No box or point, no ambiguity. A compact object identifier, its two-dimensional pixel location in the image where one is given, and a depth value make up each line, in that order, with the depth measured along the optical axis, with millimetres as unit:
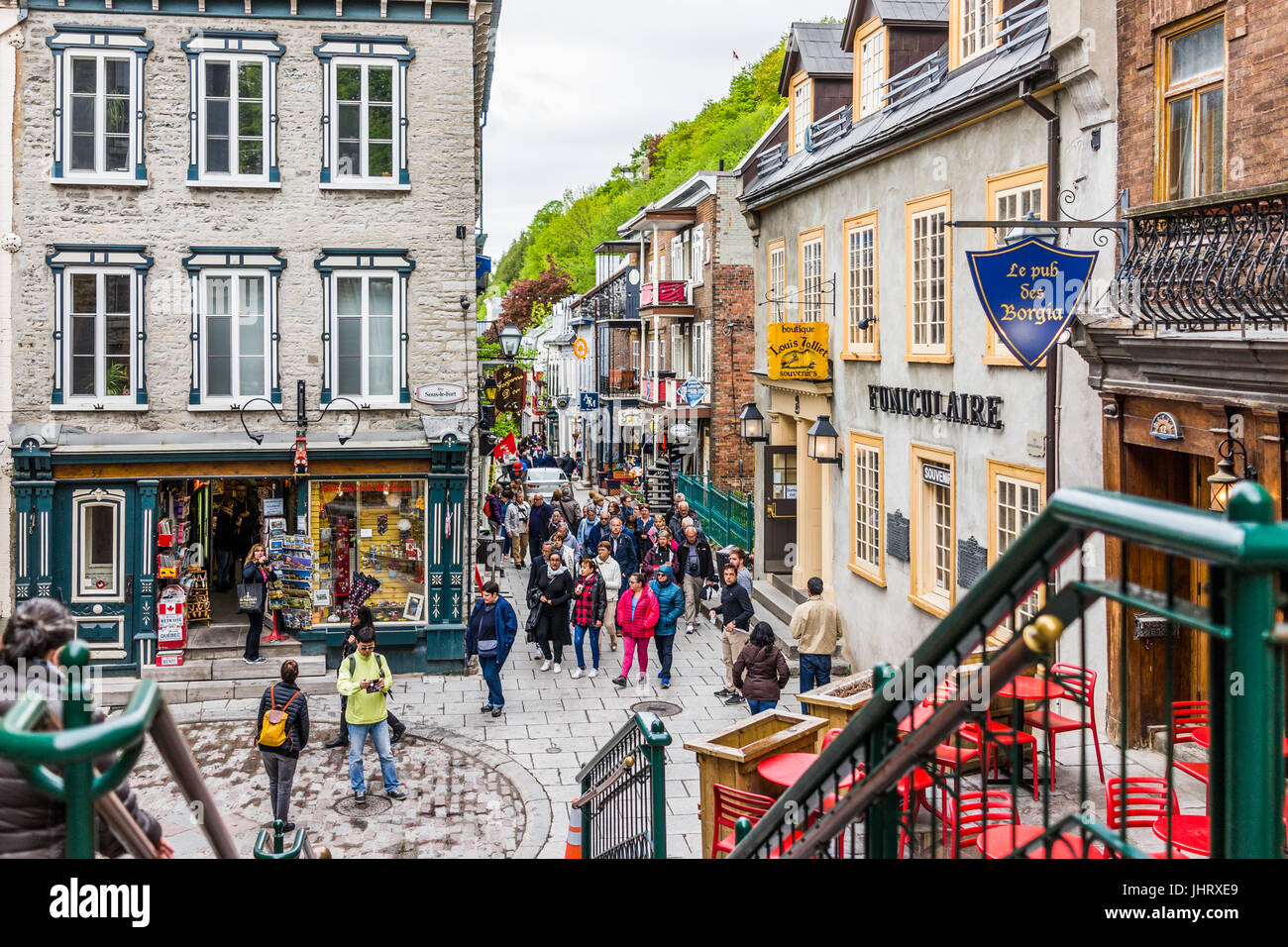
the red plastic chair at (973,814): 7188
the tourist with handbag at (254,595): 18344
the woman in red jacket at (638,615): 17225
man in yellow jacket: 12797
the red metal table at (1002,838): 6344
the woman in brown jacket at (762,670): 14047
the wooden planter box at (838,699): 10836
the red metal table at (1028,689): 10229
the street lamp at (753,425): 25547
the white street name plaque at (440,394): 19656
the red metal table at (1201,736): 7845
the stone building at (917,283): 12875
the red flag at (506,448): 31922
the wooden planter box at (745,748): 9109
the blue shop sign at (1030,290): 11164
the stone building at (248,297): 18781
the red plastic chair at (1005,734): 9491
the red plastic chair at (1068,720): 9760
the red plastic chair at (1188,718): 9023
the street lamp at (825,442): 19984
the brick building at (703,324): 35781
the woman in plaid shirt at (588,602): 18250
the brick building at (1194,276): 9461
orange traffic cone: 9734
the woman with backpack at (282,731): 11555
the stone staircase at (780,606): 19750
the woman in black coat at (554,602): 18359
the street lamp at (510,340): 25062
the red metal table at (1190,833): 6047
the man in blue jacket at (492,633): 16141
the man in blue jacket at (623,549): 22891
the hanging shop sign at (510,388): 24641
